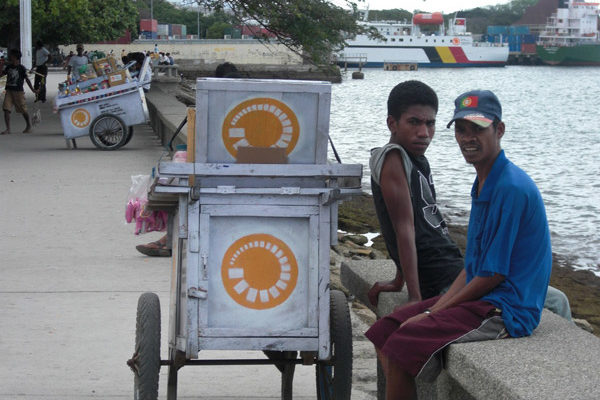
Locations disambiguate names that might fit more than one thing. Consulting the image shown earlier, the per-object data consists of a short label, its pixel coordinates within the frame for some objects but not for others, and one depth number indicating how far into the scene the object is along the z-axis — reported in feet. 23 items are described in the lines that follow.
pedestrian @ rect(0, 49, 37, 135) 68.85
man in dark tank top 13.89
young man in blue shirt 12.02
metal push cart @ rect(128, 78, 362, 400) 13.55
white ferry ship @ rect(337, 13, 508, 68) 430.20
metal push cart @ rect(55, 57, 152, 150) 59.00
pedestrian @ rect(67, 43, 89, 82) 106.87
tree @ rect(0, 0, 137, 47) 105.91
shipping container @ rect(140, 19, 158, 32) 368.07
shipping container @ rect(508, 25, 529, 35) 534.37
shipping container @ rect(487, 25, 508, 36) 532.73
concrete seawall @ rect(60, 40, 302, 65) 305.86
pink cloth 16.40
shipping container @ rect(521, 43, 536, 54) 530.27
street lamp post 85.10
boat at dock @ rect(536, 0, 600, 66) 513.45
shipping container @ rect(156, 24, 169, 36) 413.32
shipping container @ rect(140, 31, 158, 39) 353.47
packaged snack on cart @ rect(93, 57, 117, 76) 60.29
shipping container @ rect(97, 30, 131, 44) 321.52
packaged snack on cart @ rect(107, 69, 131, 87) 59.21
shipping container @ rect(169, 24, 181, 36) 460.14
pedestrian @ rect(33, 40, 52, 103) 107.45
